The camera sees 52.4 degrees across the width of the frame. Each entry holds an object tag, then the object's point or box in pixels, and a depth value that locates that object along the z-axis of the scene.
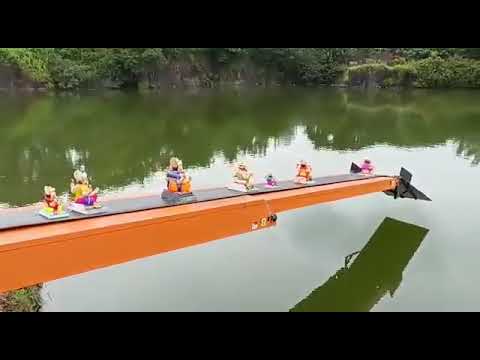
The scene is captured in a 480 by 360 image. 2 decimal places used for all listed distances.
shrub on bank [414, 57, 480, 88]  48.03
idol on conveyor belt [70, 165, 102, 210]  6.07
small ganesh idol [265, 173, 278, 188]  8.54
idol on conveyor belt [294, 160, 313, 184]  9.09
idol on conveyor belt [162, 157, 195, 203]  6.85
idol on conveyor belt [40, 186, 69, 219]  5.64
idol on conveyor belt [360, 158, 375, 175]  10.83
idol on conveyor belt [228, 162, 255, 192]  7.85
